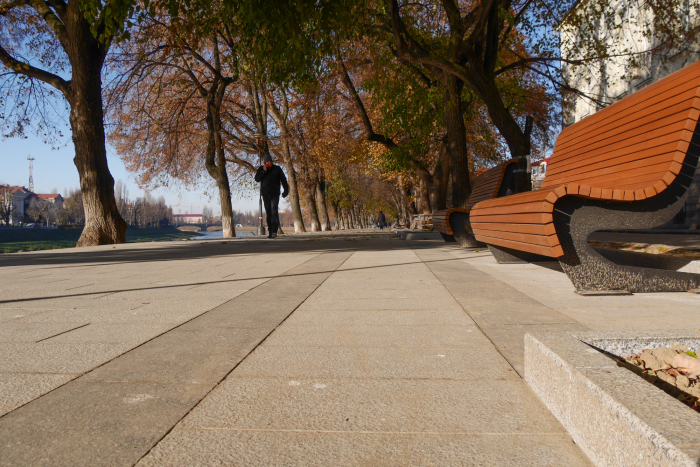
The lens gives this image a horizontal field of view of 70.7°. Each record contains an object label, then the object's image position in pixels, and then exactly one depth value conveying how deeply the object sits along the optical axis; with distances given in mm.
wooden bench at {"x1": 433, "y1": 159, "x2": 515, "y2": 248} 7863
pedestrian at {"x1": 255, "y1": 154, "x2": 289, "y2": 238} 14785
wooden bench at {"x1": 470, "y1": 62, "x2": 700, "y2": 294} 3320
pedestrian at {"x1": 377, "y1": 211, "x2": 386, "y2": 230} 44809
